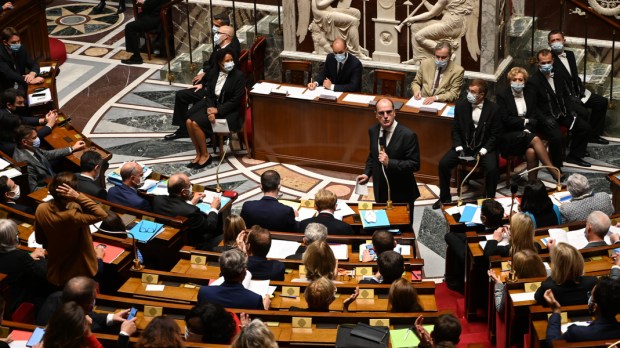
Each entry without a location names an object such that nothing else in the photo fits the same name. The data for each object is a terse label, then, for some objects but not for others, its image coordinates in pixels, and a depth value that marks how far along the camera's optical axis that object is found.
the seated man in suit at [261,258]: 14.31
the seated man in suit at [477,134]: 19.75
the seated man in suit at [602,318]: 11.62
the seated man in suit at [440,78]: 20.98
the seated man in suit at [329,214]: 16.41
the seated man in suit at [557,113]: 20.91
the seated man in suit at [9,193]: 17.06
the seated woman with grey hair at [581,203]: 16.66
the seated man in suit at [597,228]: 14.85
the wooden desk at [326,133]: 21.16
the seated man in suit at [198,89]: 23.50
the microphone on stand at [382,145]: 18.26
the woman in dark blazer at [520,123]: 20.45
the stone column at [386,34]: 22.70
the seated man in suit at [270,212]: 16.72
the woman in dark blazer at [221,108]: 22.56
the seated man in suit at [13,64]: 22.69
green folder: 12.36
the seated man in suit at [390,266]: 13.80
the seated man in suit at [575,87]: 21.47
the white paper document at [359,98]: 21.70
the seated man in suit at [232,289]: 13.07
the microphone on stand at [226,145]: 22.33
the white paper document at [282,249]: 15.83
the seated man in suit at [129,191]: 17.47
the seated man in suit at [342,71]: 22.20
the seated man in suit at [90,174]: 17.48
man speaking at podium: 18.06
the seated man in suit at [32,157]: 19.16
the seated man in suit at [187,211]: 17.02
